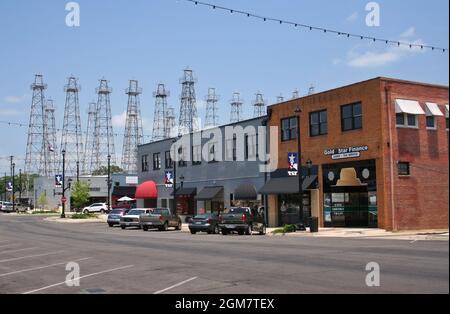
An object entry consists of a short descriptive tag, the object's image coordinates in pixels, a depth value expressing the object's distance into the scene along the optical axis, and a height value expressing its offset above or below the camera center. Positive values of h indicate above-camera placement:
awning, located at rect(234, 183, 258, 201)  44.09 +0.10
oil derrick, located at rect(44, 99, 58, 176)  124.79 +12.37
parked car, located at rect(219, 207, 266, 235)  33.66 -1.65
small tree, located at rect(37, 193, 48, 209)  103.81 -0.50
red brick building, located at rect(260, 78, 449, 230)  32.97 +1.99
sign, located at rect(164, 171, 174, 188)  51.09 +1.57
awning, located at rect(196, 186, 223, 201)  48.47 +0.15
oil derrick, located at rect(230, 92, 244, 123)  148.18 +23.53
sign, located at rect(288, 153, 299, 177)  37.22 +2.00
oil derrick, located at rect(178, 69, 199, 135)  116.84 +18.80
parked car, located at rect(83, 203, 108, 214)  87.56 -1.78
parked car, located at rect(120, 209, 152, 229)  44.34 -1.80
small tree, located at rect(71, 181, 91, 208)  81.50 +0.42
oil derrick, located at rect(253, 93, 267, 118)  153.95 +24.61
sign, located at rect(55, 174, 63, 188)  74.31 +2.27
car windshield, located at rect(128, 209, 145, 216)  44.53 -1.28
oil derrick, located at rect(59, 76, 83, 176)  115.25 +16.24
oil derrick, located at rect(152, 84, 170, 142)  118.00 +16.87
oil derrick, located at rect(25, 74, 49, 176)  119.44 +9.65
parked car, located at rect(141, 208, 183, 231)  41.12 -1.77
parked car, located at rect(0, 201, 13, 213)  101.81 -1.72
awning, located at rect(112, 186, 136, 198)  83.06 +0.75
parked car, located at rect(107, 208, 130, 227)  49.88 -1.79
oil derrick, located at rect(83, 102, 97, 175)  125.32 +8.40
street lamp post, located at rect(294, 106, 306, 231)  35.00 +0.33
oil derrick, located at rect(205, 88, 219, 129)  139.12 +22.84
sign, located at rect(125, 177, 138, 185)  92.53 +2.46
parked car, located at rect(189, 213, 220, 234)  35.12 -1.80
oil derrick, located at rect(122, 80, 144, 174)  119.75 +13.34
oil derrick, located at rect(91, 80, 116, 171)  117.19 +13.11
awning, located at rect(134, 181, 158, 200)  59.88 +0.50
